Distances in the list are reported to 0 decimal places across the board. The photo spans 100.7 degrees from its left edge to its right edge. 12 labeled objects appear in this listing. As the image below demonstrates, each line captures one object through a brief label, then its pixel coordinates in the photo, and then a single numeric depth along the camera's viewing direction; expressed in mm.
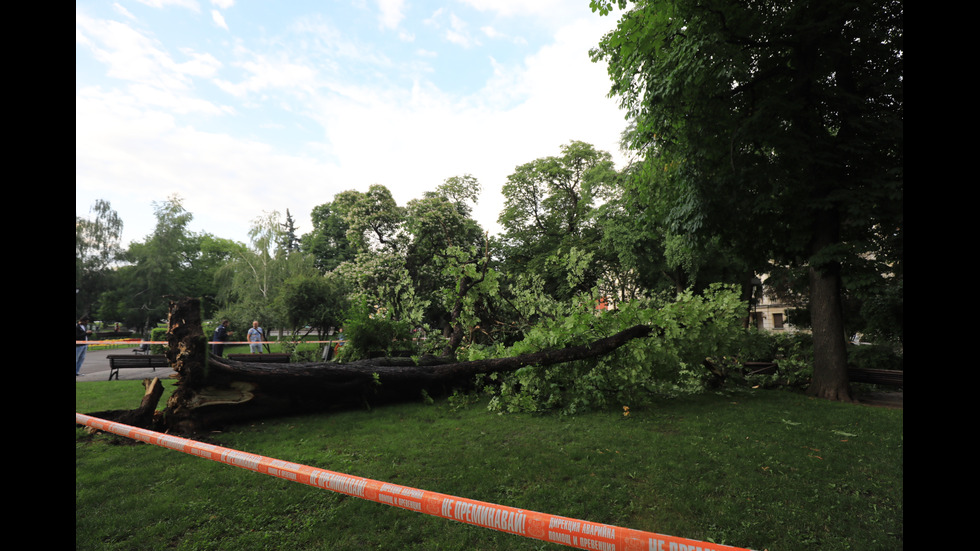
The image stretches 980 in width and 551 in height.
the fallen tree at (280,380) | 5223
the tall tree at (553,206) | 22266
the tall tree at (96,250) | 36188
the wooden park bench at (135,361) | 10320
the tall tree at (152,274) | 37281
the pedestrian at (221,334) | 14336
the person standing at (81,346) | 10078
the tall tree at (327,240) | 38844
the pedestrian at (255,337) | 15242
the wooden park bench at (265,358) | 10891
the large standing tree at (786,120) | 7152
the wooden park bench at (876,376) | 8133
